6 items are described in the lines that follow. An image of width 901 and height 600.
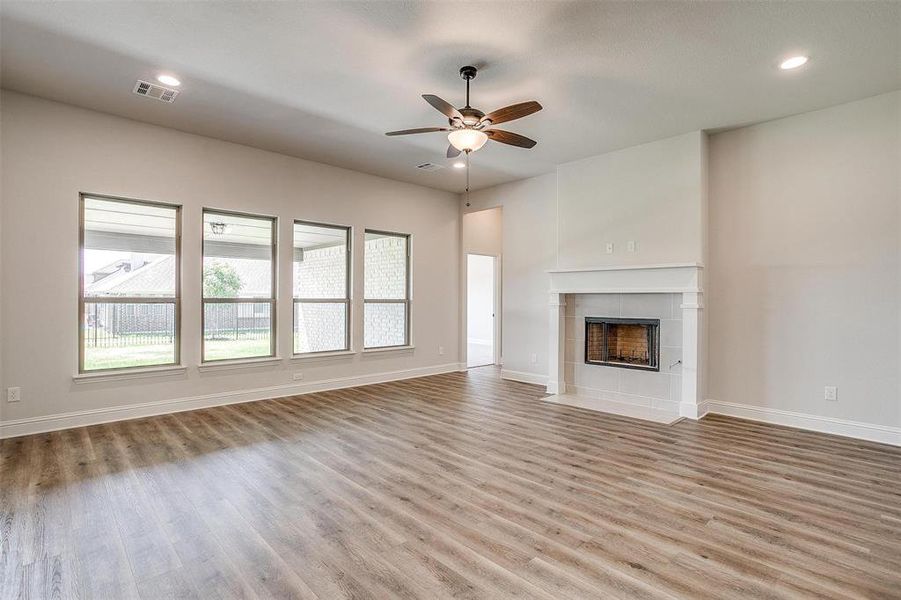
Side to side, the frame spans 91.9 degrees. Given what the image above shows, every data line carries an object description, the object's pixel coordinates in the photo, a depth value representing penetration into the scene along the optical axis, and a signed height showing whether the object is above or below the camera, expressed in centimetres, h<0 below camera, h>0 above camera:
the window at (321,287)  583 +20
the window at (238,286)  511 +20
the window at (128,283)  435 +20
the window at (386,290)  652 +18
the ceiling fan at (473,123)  317 +139
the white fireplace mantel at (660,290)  460 +13
